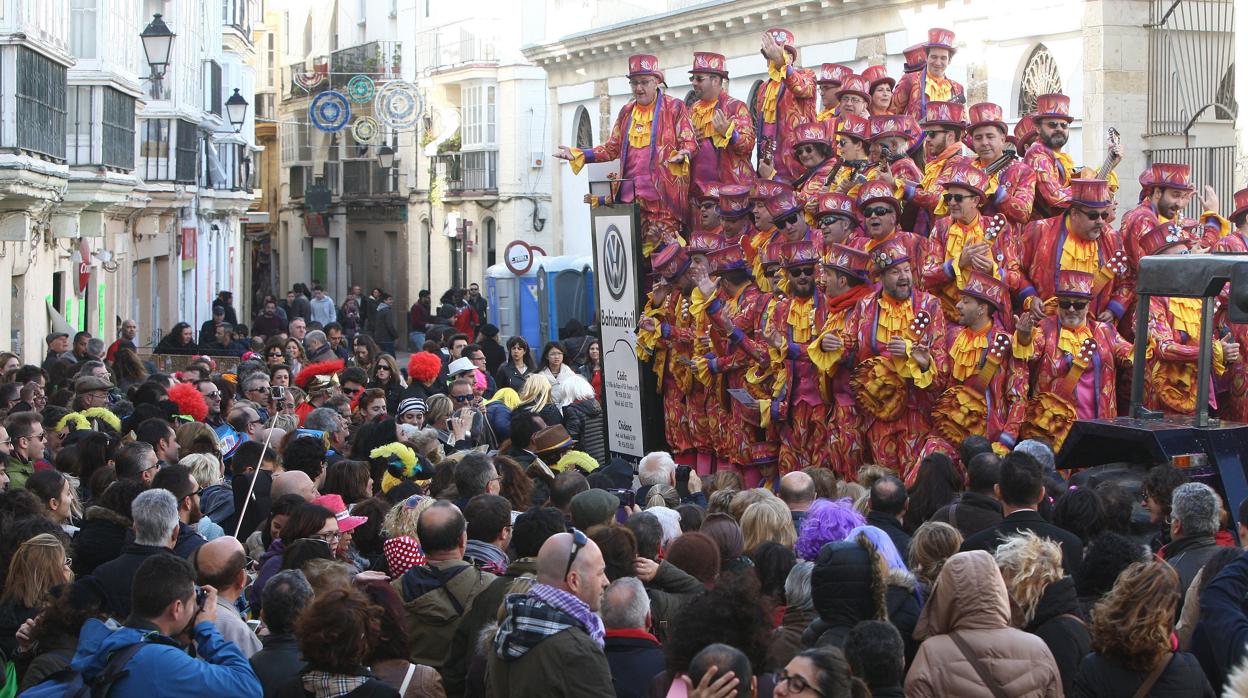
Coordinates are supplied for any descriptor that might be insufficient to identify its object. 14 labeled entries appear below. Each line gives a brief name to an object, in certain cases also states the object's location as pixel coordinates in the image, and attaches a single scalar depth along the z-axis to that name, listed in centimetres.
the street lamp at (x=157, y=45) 2188
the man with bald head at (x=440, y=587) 647
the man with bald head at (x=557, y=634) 540
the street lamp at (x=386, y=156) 4675
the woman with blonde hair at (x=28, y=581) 654
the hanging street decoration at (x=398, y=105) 3944
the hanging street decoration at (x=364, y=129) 4341
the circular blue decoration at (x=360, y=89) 4134
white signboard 1476
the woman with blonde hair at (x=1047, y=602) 592
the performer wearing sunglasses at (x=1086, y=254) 1156
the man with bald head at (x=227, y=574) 637
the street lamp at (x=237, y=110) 3466
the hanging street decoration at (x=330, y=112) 3941
